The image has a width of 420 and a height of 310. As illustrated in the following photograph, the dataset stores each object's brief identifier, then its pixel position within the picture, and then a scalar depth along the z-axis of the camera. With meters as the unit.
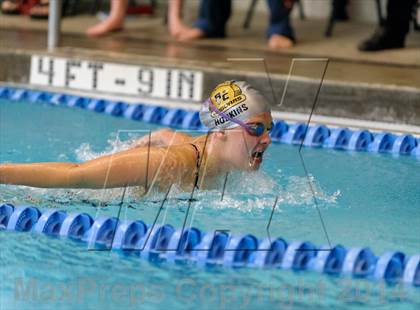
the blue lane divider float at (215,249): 6.49
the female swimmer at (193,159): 6.93
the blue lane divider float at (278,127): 9.86
